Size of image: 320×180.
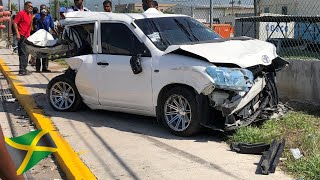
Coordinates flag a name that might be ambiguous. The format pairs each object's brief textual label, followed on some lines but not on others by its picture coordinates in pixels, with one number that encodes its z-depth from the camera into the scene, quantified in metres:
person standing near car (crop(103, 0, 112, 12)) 10.25
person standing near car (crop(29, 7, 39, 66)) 13.70
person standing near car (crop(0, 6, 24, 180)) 2.96
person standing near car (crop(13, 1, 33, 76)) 12.16
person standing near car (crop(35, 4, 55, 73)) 12.78
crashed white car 5.92
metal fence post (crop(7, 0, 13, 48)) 23.20
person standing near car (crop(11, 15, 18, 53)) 16.62
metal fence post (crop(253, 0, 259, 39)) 9.15
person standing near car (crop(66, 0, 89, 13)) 10.04
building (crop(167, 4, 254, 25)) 12.17
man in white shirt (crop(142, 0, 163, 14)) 9.21
